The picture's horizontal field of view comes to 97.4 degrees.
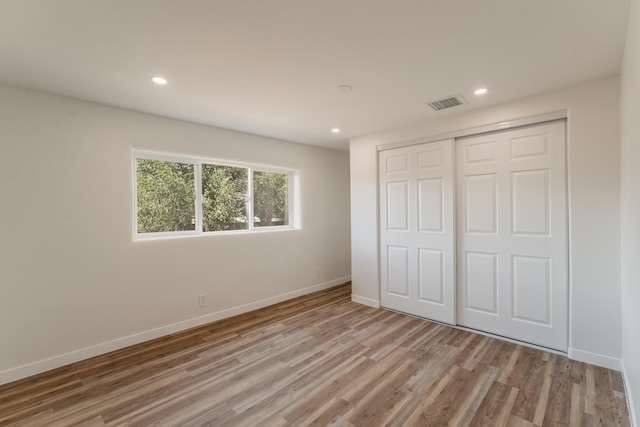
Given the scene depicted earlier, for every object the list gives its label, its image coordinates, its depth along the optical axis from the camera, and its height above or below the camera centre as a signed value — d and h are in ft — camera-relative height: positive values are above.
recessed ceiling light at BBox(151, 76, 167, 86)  7.28 +3.53
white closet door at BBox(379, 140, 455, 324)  10.58 -0.71
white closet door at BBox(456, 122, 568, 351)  8.41 -0.73
